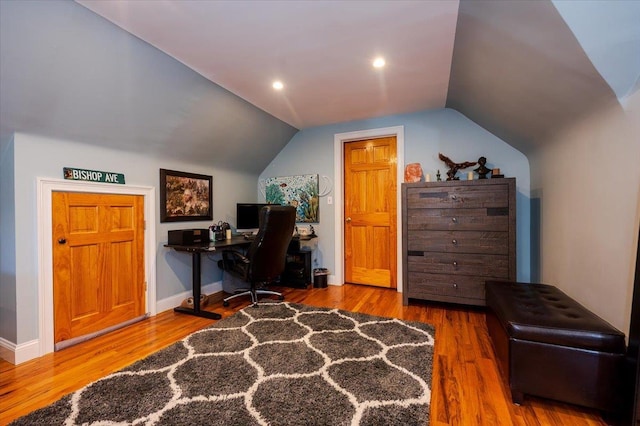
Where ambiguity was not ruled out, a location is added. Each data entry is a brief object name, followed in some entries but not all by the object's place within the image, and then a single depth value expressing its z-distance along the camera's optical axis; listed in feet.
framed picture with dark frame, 9.93
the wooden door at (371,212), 12.49
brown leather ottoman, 4.51
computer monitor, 12.69
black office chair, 9.48
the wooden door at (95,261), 7.29
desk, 9.12
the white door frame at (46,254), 6.87
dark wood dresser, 8.98
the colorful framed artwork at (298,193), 13.57
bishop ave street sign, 7.37
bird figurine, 10.64
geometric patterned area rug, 4.69
